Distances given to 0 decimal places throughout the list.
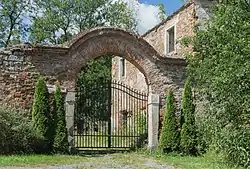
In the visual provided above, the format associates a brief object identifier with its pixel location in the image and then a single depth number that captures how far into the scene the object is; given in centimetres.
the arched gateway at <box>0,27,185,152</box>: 1451
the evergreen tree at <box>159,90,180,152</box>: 1499
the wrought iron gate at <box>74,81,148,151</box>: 1620
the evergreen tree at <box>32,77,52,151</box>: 1367
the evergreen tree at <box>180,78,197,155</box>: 1493
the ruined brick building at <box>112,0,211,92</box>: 1708
